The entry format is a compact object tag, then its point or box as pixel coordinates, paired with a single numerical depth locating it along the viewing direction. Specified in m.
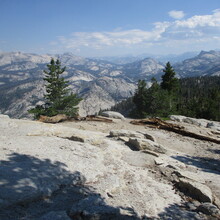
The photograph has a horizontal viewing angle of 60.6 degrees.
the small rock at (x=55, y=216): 5.51
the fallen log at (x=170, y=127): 17.38
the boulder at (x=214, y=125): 24.56
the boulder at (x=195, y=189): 7.66
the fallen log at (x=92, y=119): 21.69
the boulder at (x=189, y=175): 9.27
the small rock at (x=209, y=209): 6.65
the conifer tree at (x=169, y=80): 59.21
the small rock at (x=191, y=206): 7.07
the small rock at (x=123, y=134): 14.91
